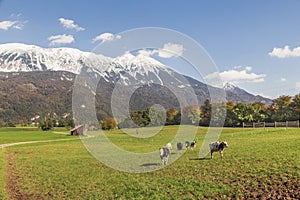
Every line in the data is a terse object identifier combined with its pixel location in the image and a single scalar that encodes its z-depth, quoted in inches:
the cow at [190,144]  1387.9
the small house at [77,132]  3718.0
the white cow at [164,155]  1010.1
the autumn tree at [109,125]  2731.3
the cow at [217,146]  1048.2
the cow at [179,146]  1278.3
